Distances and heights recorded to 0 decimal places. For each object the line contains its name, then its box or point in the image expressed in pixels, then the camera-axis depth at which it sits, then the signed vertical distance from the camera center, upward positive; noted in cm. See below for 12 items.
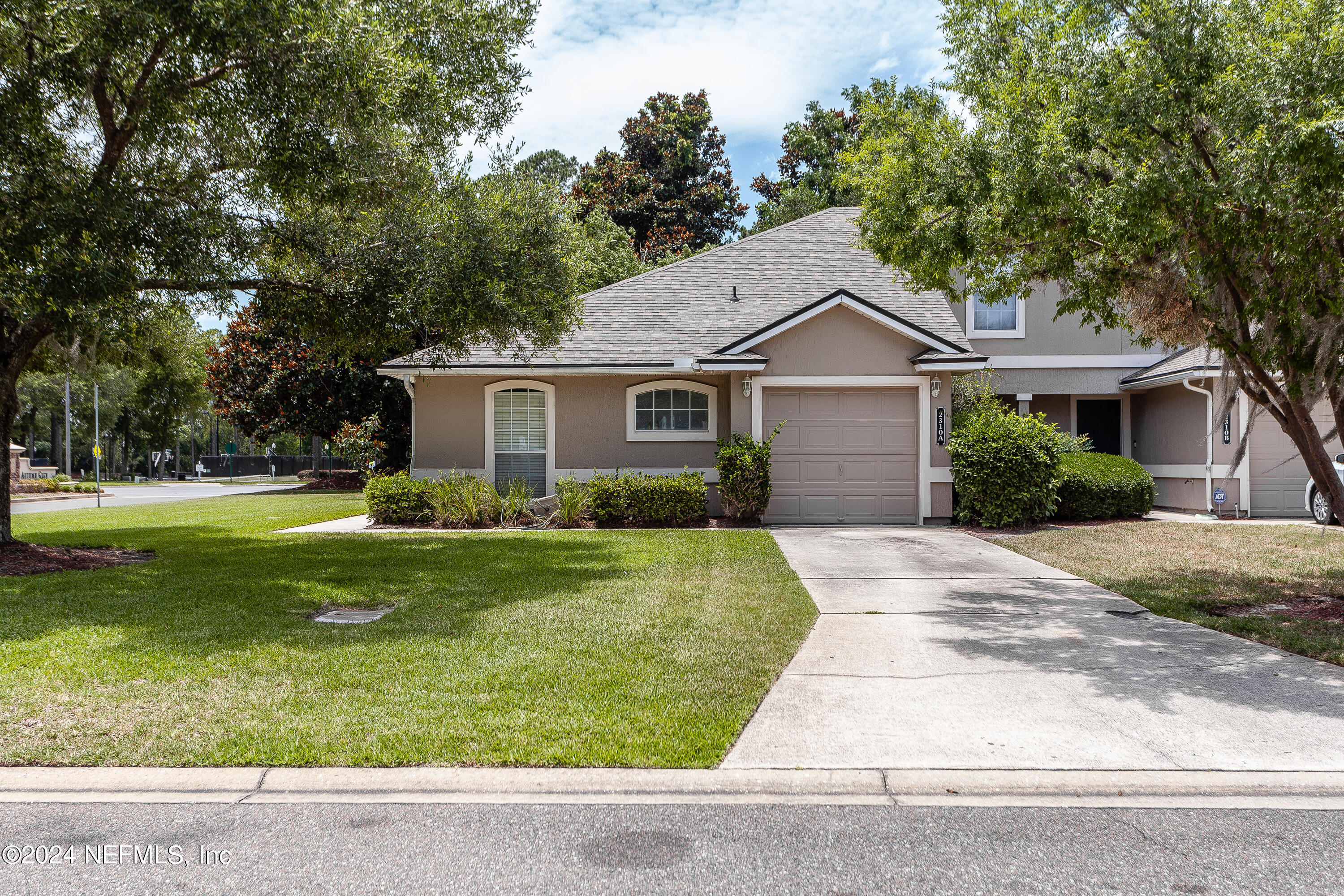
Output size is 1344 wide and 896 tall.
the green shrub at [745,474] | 1414 -44
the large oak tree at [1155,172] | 599 +222
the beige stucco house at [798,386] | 1461 +121
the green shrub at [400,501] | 1489 -91
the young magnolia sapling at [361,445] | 2608 +18
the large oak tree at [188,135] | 796 +358
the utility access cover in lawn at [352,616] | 729 -148
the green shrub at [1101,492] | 1466 -80
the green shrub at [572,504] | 1438 -95
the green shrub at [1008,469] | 1383 -36
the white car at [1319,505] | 1353 -102
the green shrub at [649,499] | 1435 -86
